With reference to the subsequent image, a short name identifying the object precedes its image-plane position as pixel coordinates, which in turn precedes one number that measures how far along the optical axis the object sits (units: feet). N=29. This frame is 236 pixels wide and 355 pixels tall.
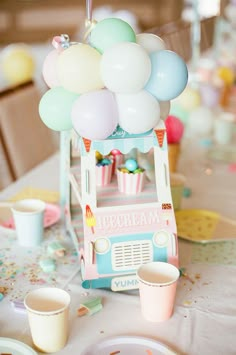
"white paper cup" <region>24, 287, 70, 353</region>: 3.04
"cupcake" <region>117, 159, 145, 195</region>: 4.06
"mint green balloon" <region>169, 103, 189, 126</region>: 7.40
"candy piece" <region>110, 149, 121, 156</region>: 4.58
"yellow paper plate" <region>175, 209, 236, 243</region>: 4.66
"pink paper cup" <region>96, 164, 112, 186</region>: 4.23
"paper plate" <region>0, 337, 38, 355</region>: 3.08
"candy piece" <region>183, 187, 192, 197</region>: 5.62
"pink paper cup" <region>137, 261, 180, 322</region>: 3.33
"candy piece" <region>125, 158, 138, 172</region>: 4.17
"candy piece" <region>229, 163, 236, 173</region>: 6.51
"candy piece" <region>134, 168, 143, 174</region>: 4.12
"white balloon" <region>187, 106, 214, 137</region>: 7.57
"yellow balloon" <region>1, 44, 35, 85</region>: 9.98
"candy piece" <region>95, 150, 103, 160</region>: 4.52
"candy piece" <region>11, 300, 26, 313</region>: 3.50
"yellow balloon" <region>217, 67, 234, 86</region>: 9.61
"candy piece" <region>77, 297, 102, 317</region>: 3.49
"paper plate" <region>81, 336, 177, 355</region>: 3.13
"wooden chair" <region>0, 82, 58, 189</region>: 7.30
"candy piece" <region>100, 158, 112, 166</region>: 4.33
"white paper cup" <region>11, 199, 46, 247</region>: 4.34
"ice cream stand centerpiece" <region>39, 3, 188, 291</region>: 3.39
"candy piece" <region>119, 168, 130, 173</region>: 4.14
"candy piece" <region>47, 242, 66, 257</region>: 4.25
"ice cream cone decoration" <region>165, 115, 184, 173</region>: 5.58
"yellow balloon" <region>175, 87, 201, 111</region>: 7.23
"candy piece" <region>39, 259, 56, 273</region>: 4.04
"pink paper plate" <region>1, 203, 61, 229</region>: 4.80
